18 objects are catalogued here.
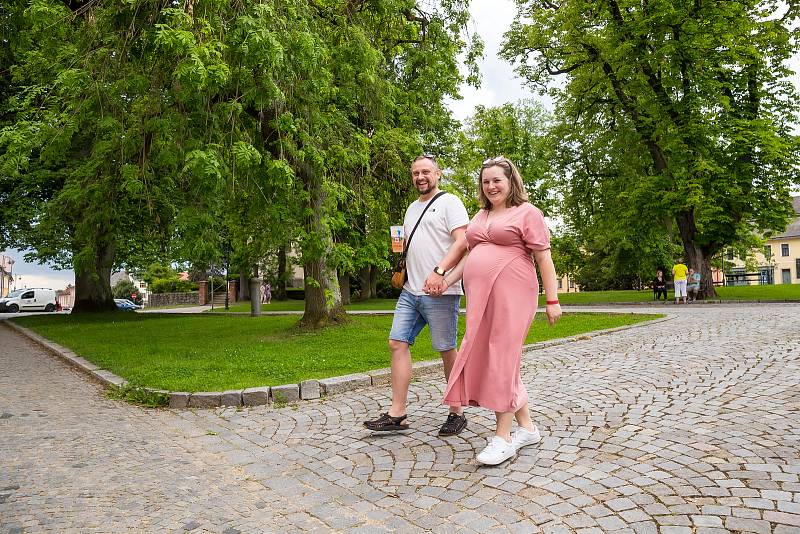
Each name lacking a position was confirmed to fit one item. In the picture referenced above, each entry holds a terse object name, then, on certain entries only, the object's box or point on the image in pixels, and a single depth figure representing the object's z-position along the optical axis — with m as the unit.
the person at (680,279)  22.11
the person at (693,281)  23.09
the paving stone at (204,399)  6.16
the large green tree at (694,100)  21.00
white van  48.88
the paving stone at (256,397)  6.12
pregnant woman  3.81
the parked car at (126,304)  49.10
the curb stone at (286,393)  6.19
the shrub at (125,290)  71.00
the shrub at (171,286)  56.41
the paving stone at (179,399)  6.25
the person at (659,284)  25.62
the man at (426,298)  4.52
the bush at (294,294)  43.81
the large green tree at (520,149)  27.34
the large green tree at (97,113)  8.24
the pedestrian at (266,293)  39.53
